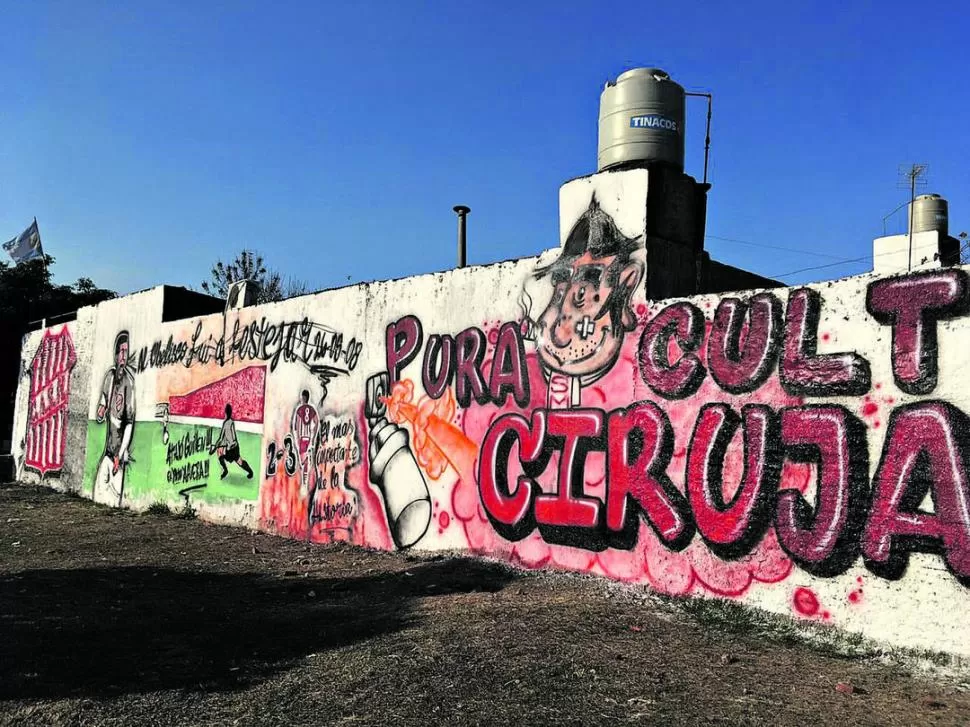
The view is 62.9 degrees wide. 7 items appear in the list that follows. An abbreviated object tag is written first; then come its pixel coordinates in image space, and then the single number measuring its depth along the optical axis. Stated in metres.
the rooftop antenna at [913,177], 18.64
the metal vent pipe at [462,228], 10.88
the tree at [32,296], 30.06
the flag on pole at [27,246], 19.11
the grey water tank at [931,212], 17.95
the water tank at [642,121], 7.10
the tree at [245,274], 36.72
